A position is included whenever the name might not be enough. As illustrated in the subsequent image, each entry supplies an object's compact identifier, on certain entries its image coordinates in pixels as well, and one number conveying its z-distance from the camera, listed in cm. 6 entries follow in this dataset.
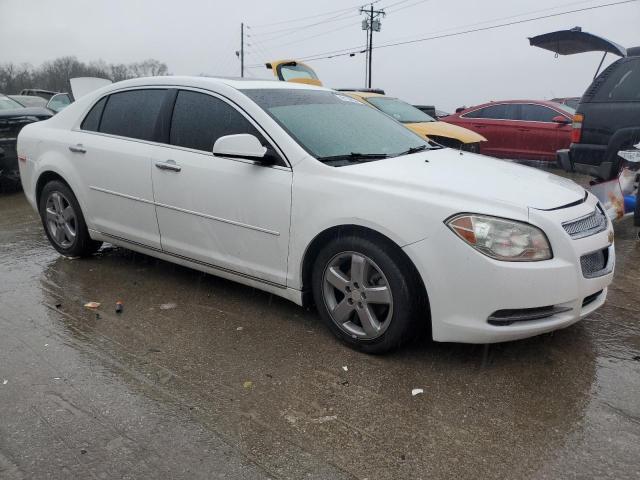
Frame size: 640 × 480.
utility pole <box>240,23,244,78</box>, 6083
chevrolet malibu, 286
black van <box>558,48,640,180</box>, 621
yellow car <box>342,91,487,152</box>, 905
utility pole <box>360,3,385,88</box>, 4244
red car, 1088
